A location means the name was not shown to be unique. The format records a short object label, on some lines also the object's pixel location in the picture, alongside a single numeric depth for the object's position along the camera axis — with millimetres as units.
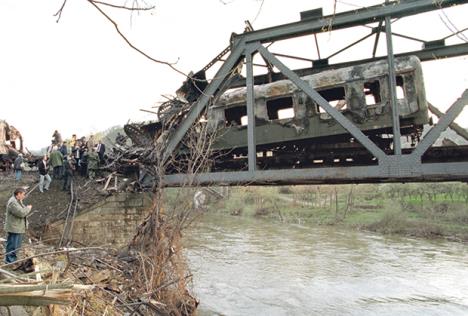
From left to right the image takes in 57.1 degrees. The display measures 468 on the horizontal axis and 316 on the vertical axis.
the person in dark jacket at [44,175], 14542
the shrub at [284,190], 52094
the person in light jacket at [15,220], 8180
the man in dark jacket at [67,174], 14781
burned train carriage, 10626
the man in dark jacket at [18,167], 16344
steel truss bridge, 9016
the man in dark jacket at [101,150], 15305
